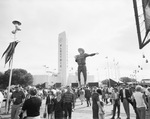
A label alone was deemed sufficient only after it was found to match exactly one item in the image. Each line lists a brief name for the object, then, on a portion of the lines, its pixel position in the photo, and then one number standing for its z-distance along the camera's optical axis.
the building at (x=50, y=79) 81.69
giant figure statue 22.67
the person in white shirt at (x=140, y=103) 5.74
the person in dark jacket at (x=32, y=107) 4.07
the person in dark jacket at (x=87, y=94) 13.02
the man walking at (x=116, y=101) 7.65
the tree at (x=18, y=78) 56.34
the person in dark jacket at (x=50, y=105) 6.45
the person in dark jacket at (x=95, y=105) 5.98
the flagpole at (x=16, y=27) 12.18
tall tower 76.19
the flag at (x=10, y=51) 11.62
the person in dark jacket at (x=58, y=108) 5.93
